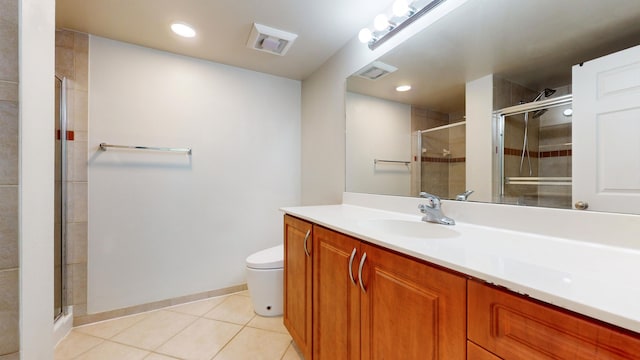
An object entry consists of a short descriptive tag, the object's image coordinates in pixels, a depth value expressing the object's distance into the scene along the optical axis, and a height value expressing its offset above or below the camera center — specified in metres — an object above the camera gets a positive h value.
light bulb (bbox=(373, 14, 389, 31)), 1.39 +0.90
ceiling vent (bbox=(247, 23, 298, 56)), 1.66 +1.01
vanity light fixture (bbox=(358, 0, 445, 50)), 1.26 +0.89
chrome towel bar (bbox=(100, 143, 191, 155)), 1.77 +0.25
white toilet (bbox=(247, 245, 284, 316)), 1.76 -0.74
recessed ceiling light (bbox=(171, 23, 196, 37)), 1.63 +1.02
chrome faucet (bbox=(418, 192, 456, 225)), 1.12 -0.15
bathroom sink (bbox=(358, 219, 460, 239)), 1.05 -0.22
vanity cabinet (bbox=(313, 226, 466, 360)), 0.59 -0.38
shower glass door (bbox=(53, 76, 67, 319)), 1.59 -0.08
